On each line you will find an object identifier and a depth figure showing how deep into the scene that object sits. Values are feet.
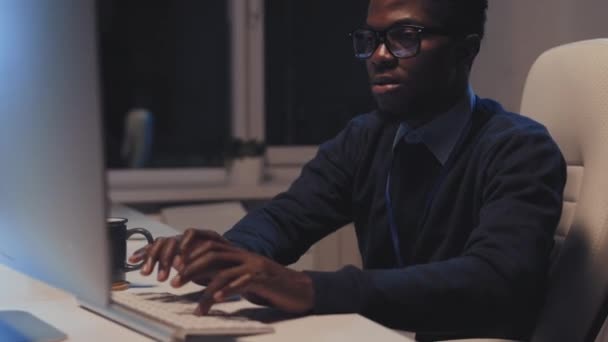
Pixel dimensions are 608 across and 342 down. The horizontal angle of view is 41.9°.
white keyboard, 2.68
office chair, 3.98
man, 3.24
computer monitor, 2.29
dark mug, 3.60
